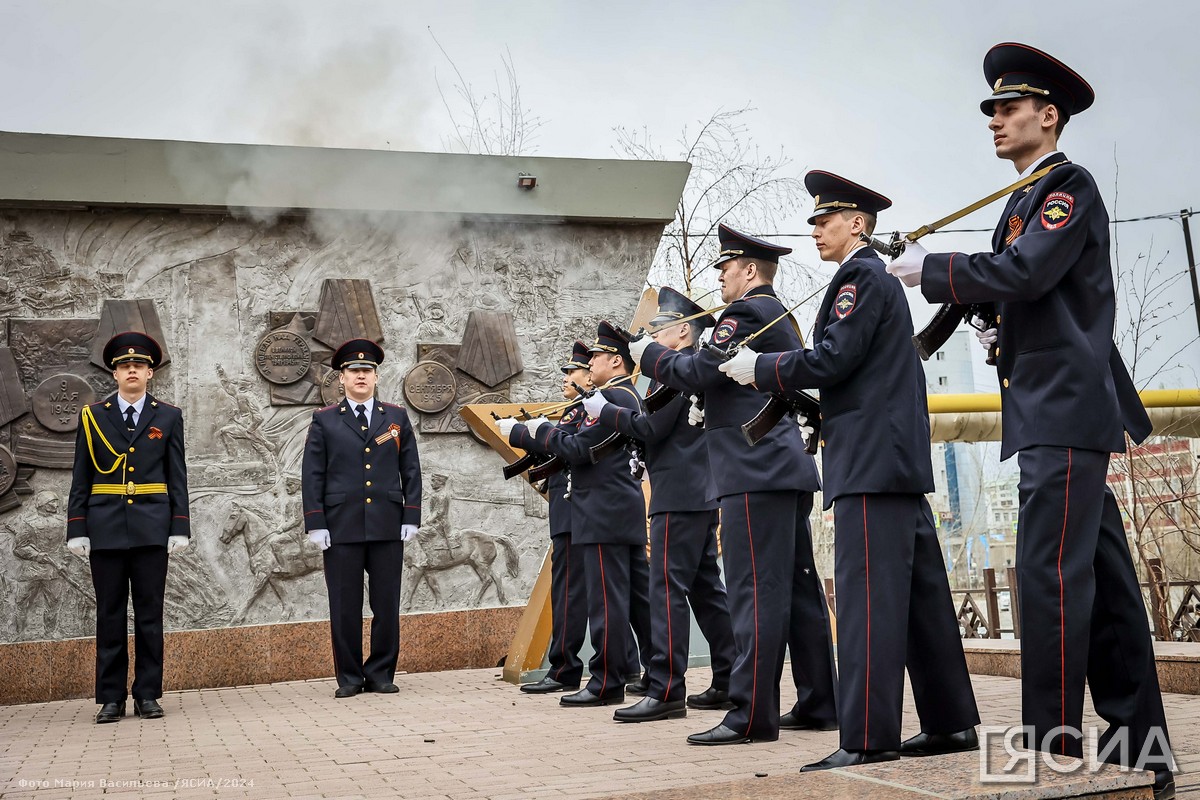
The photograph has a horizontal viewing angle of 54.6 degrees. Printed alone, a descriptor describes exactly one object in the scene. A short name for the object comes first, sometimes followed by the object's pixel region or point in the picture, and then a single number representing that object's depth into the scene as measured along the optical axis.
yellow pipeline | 10.01
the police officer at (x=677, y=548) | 5.33
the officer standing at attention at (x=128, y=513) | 6.57
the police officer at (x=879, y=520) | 3.57
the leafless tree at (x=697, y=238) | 13.26
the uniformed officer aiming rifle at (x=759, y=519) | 4.39
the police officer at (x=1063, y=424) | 3.17
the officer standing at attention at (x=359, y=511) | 7.35
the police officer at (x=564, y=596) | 6.89
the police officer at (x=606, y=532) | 6.06
